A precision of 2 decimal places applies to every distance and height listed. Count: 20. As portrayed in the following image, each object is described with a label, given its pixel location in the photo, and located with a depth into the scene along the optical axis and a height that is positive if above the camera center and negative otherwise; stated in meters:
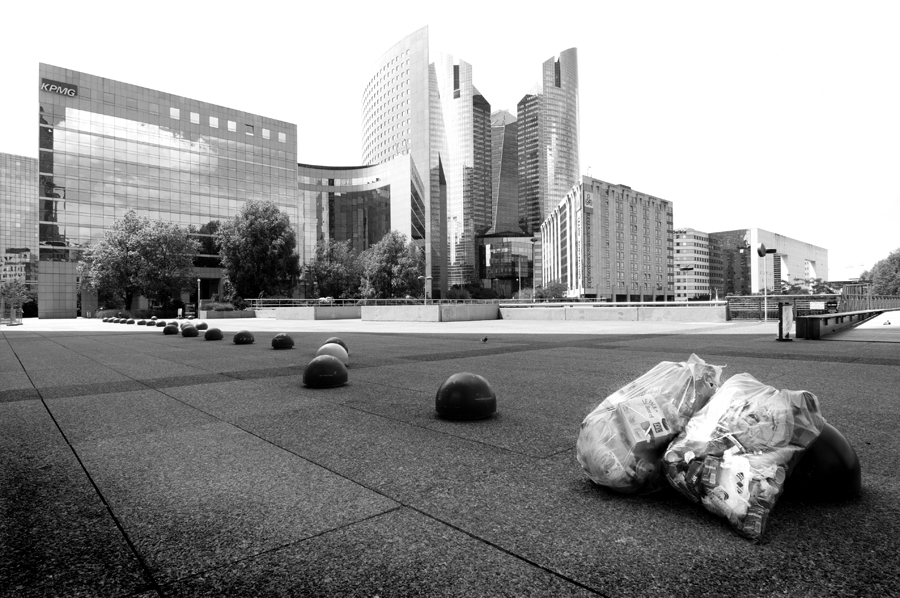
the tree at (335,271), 74.25 +4.73
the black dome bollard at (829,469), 3.00 -1.07
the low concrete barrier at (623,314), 29.00 -0.95
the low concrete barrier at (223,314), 49.97 -1.08
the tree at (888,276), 94.31 +4.03
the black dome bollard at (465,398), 5.38 -1.07
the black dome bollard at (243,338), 16.50 -1.17
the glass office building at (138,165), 68.75 +22.29
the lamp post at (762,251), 17.71 +1.71
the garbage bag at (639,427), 3.02 -0.80
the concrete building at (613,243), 129.62 +15.84
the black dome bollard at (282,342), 14.55 -1.15
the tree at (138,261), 59.66 +5.49
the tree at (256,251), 59.47 +6.43
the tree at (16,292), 72.57 +2.36
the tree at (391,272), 67.19 +4.16
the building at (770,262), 168.62 +13.13
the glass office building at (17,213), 114.38 +23.50
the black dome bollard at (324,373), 7.66 -1.10
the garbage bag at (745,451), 2.55 -0.84
